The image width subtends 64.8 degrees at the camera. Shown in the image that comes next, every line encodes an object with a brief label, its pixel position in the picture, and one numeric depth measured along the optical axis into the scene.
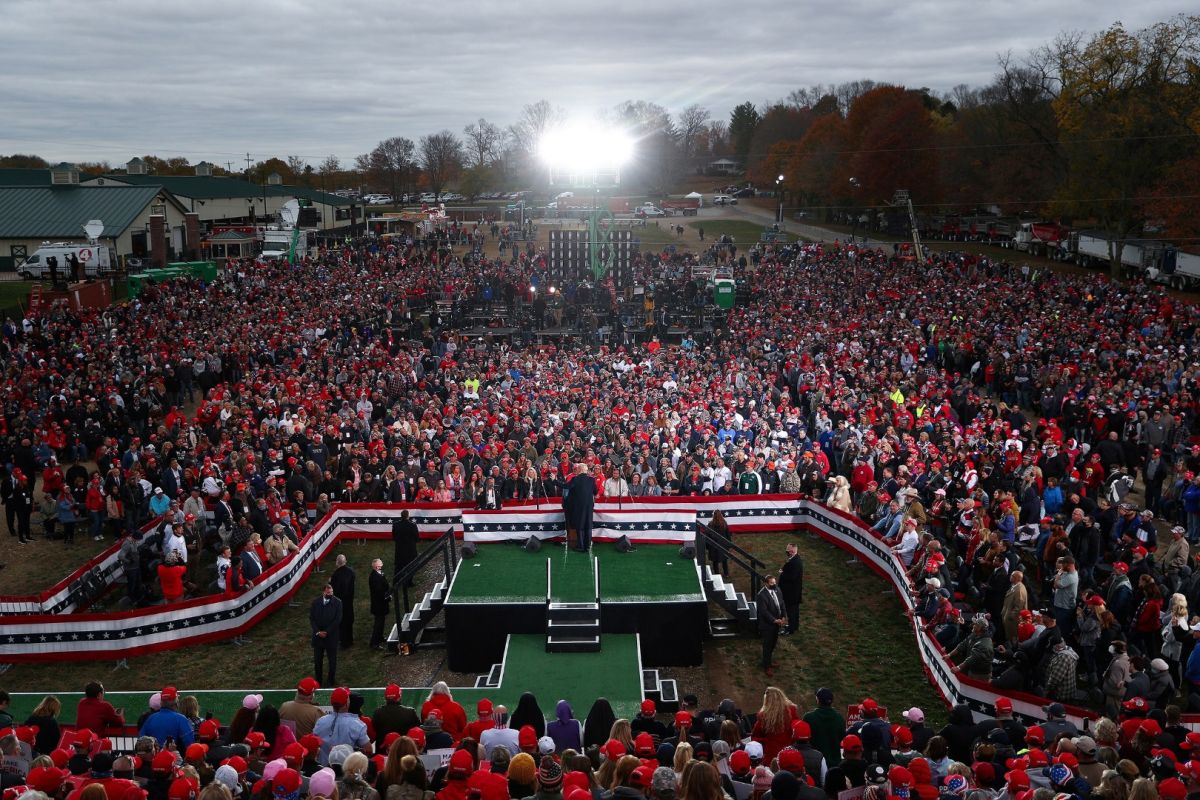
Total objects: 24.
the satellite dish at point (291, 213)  55.94
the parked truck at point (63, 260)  47.03
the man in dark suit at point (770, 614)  12.51
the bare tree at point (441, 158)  114.48
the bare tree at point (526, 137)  121.10
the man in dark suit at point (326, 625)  12.05
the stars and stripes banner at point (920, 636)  10.38
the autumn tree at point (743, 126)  119.56
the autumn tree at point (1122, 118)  41.69
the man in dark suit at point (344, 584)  12.93
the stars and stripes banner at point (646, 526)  15.58
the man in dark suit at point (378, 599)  13.13
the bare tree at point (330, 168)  119.00
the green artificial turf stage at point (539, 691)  11.62
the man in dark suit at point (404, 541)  14.57
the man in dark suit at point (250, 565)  14.31
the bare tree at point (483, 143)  123.16
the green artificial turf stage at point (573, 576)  13.42
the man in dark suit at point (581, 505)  14.59
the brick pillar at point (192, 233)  57.38
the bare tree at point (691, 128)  130.16
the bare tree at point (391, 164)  108.31
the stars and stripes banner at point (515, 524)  15.45
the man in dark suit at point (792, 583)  13.30
